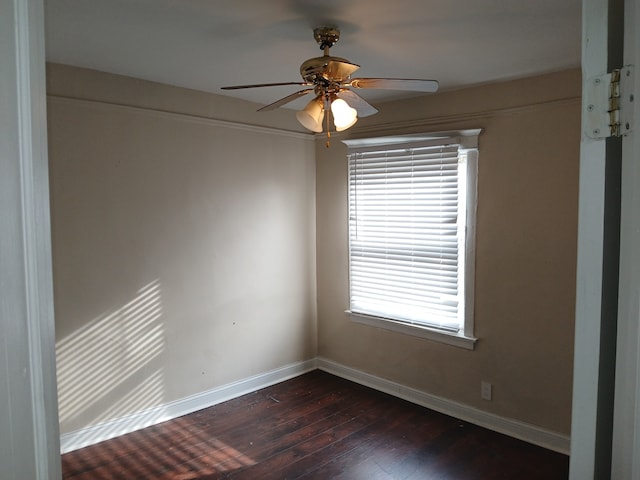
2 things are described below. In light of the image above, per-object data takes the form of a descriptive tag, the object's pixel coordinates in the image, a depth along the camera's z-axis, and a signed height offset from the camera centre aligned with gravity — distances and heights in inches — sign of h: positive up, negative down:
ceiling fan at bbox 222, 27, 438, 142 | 83.6 +25.4
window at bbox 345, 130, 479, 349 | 134.0 -5.3
